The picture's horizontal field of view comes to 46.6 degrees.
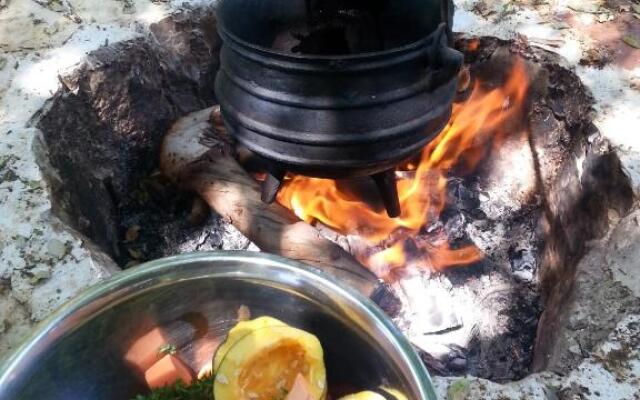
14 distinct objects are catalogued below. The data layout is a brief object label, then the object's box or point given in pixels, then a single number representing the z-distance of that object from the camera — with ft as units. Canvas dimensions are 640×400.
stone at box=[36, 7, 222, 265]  3.03
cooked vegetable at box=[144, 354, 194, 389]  1.81
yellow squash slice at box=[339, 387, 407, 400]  1.67
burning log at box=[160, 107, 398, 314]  2.85
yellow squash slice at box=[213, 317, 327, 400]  1.62
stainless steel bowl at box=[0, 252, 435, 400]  1.67
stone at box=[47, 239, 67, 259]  2.41
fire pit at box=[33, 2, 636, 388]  2.85
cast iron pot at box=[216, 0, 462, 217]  2.46
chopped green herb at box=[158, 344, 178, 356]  1.87
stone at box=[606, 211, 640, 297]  2.40
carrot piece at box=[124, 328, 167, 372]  1.85
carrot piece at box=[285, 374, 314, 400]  1.59
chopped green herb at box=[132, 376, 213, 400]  1.74
